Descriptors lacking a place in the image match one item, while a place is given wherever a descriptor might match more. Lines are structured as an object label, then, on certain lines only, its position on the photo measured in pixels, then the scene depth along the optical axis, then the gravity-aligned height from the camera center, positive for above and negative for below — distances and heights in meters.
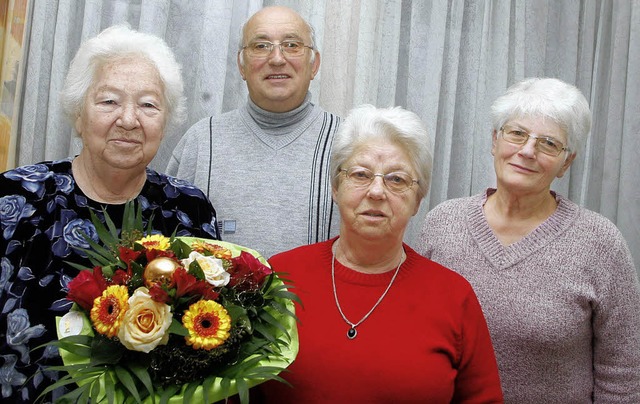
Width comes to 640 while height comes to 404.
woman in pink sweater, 2.20 -0.16
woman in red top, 1.78 -0.23
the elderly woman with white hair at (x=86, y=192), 1.79 -0.02
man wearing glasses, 2.38 +0.16
